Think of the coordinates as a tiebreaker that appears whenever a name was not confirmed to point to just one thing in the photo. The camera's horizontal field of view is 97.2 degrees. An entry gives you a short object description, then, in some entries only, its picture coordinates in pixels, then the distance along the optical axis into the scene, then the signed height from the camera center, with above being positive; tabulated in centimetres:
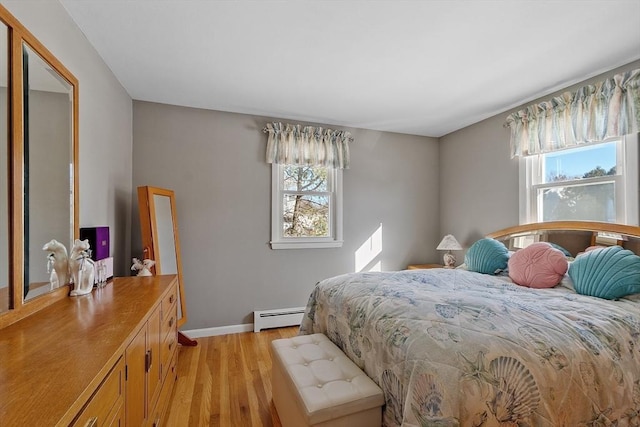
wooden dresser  65 -43
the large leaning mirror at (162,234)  249 -18
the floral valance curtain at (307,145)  327 +83
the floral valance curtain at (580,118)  210 +82
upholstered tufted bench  126 -84
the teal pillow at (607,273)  175 -39
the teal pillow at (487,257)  263 -42
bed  106 -61
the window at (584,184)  217 +26
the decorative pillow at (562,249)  235 -31
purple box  173 -15
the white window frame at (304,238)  332 -4
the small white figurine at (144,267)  231 -43
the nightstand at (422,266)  368 -70
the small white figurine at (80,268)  149 -28
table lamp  345 -41
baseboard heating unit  319 -120
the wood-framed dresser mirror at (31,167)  112 +23
